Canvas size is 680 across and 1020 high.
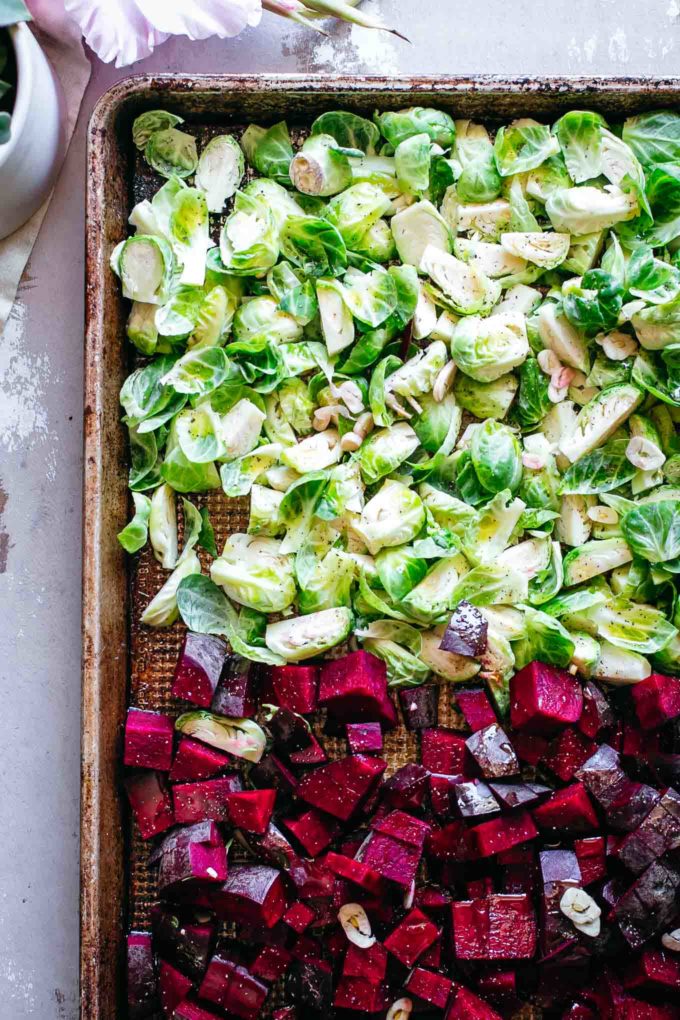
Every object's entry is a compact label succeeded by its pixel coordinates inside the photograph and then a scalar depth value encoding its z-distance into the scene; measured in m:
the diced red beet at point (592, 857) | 0.84
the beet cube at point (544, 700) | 0.83
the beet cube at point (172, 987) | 0.84
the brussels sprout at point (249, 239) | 0.86
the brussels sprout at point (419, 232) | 0.86
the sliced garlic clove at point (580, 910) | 0.84
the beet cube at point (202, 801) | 0.85
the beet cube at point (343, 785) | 0.84
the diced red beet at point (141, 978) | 0.84
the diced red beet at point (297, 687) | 0.84
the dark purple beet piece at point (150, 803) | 0.85
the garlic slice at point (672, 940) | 0.84
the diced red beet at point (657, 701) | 0.84
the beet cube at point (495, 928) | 0.83
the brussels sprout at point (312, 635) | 0.85
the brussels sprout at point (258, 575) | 0.85
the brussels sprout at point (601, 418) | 0.86
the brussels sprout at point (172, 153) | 0.87
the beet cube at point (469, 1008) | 0.83
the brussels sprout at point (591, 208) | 0.86
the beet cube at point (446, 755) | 0.85
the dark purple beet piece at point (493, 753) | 0.84
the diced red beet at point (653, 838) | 0.83
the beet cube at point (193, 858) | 0.83
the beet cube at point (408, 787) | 0.84
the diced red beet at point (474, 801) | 0.84
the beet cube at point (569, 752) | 0.85
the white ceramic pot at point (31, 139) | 0.85
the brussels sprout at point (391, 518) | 0.85
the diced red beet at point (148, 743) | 0.85
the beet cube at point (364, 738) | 0.84
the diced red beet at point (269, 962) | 0.84
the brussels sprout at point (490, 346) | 0.85
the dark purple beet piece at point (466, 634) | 0.84
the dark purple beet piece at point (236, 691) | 0.85
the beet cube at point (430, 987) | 0.84
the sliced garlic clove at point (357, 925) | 0.84
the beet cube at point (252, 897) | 0.83
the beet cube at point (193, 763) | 0.85
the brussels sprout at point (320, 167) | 0.86
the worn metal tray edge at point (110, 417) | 0.84
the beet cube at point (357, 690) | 0.84
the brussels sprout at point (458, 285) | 0.86
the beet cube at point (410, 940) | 0.83
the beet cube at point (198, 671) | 0.84
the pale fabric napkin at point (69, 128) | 0.89
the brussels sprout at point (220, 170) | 0.87
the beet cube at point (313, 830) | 0.84
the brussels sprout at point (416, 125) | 0.86
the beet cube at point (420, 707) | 0.85
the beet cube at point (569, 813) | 0.84
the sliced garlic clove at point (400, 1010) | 0.84
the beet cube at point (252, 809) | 0.84
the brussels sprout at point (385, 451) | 0.86
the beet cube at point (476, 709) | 0.85
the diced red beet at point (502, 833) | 0.84
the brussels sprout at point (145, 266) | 0.86
